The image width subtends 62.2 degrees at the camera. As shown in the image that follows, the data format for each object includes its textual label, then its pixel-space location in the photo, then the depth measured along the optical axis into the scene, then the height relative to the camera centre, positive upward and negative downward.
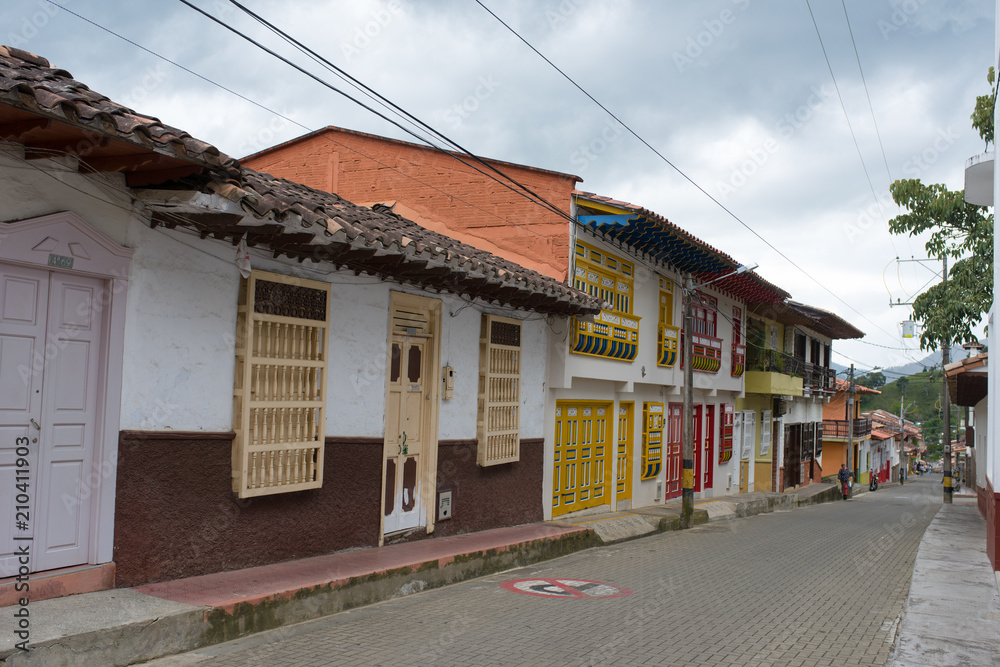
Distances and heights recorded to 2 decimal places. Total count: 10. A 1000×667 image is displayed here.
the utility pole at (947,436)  29.25 -1.09
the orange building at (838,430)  41.75 -1.26
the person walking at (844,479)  31.73 -2.84
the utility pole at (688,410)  15.90 -0.19
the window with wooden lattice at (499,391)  11.15 +0.06
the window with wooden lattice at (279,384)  7.21 +0.04
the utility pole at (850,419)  39.41 -0.69
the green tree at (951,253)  15.26 +2.94
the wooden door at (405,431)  9.52 -0.46
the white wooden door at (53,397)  5.63 -0.11
